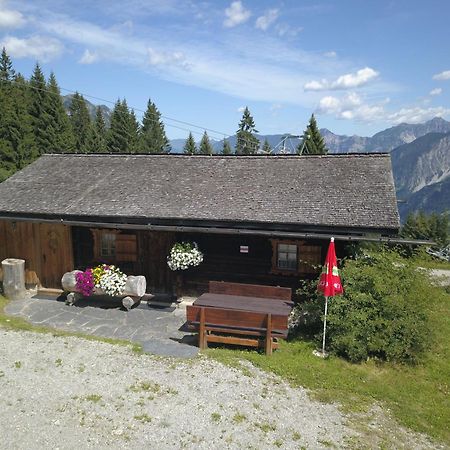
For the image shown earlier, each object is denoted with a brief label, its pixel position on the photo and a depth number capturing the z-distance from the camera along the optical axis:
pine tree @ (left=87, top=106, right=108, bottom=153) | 54.19
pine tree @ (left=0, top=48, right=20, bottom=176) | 40.37
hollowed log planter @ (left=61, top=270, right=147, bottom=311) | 12.18
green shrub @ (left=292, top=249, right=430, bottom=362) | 9.02
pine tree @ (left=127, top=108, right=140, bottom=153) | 60.69
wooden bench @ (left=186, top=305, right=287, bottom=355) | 9.20
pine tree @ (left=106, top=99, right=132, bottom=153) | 59.56
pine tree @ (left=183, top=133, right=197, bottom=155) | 65.98
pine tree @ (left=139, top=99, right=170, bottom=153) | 69.80
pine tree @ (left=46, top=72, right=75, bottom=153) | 47.22
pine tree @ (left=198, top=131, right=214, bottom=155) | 73.81
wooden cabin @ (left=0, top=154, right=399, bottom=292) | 11.67
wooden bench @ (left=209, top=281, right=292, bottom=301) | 10.82
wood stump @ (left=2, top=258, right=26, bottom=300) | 12.86
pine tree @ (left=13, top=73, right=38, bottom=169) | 42.12
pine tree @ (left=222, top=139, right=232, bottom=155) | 66.81
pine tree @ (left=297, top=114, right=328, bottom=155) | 48.69
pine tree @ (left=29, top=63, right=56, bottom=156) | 46.84
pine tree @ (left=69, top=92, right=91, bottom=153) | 58.03
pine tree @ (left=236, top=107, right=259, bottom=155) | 67.81
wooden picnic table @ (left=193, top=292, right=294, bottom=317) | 9.79
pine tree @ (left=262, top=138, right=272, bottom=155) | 68.44
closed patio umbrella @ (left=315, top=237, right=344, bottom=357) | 9.19
